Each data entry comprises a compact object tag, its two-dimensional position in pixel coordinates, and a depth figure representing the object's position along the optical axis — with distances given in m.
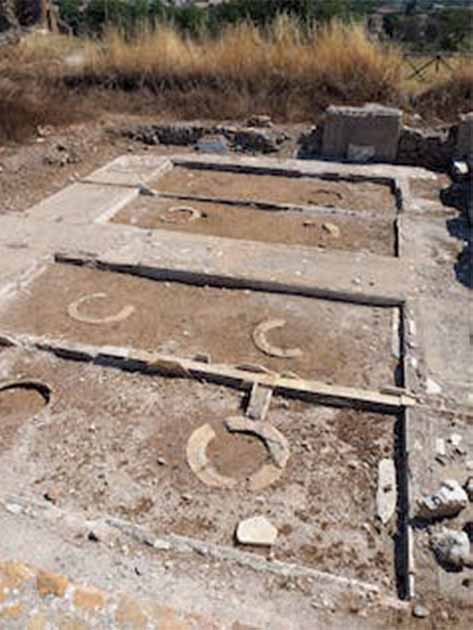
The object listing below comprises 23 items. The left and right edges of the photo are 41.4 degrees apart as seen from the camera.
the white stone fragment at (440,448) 4.10
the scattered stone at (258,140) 10.88
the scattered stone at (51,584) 3.09
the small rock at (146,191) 8.74
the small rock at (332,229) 7.62
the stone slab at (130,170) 9.09
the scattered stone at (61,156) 9.81
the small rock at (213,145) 10.86
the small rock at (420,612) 3.11
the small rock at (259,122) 11.45
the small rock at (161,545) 3.45
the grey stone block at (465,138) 9.74
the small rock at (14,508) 3.65
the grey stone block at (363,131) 10.21
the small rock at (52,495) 3.81
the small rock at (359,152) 10.41
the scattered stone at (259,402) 4.50
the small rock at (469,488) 3.74
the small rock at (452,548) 3.34
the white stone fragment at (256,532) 3.55
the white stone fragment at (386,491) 3.77
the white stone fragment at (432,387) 4.72
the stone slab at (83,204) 7.80
